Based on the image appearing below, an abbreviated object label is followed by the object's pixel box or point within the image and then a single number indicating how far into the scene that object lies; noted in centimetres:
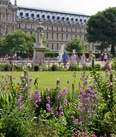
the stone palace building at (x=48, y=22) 9446
